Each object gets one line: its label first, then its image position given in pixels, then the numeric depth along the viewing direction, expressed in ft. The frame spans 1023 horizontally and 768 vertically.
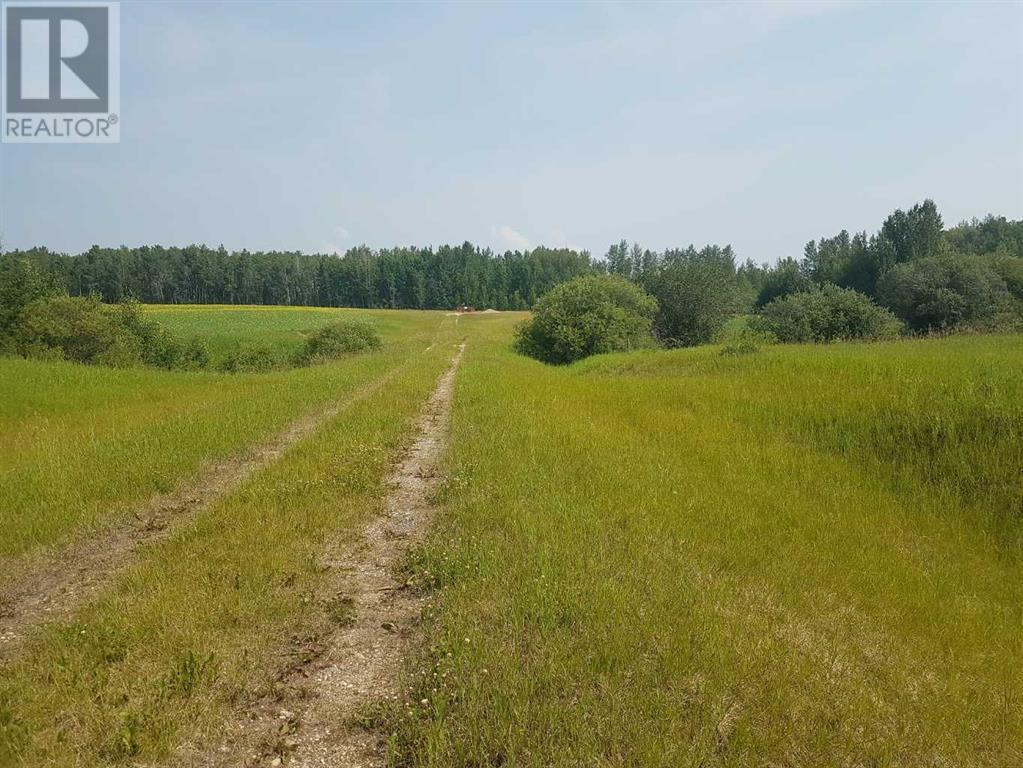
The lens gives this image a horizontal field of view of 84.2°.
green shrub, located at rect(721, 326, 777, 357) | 78.02
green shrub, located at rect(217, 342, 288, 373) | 143.84
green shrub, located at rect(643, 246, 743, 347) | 169.99
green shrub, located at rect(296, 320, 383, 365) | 146.00
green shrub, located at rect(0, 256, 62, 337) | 122.11
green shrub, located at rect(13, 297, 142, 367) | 109.09
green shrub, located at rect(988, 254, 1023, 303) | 162.81
